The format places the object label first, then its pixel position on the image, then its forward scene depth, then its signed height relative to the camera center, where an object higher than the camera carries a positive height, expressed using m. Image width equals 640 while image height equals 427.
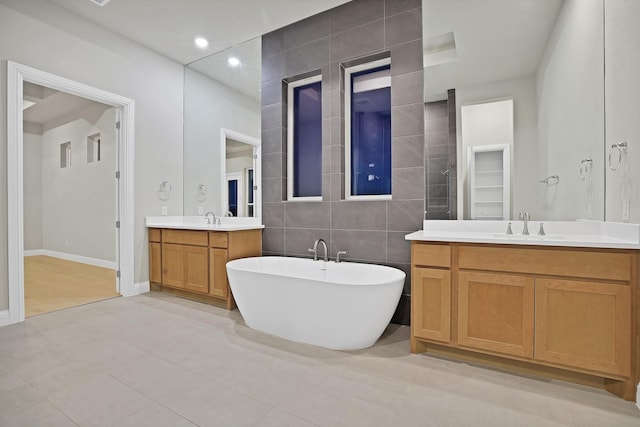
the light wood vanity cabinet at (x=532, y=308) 1.64 -0.60
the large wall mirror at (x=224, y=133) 3.70 +0.98
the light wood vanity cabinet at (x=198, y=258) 3.19 -0.57
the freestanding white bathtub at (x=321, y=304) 2.11 -0.71
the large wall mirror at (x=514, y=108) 2.04 +0.76
